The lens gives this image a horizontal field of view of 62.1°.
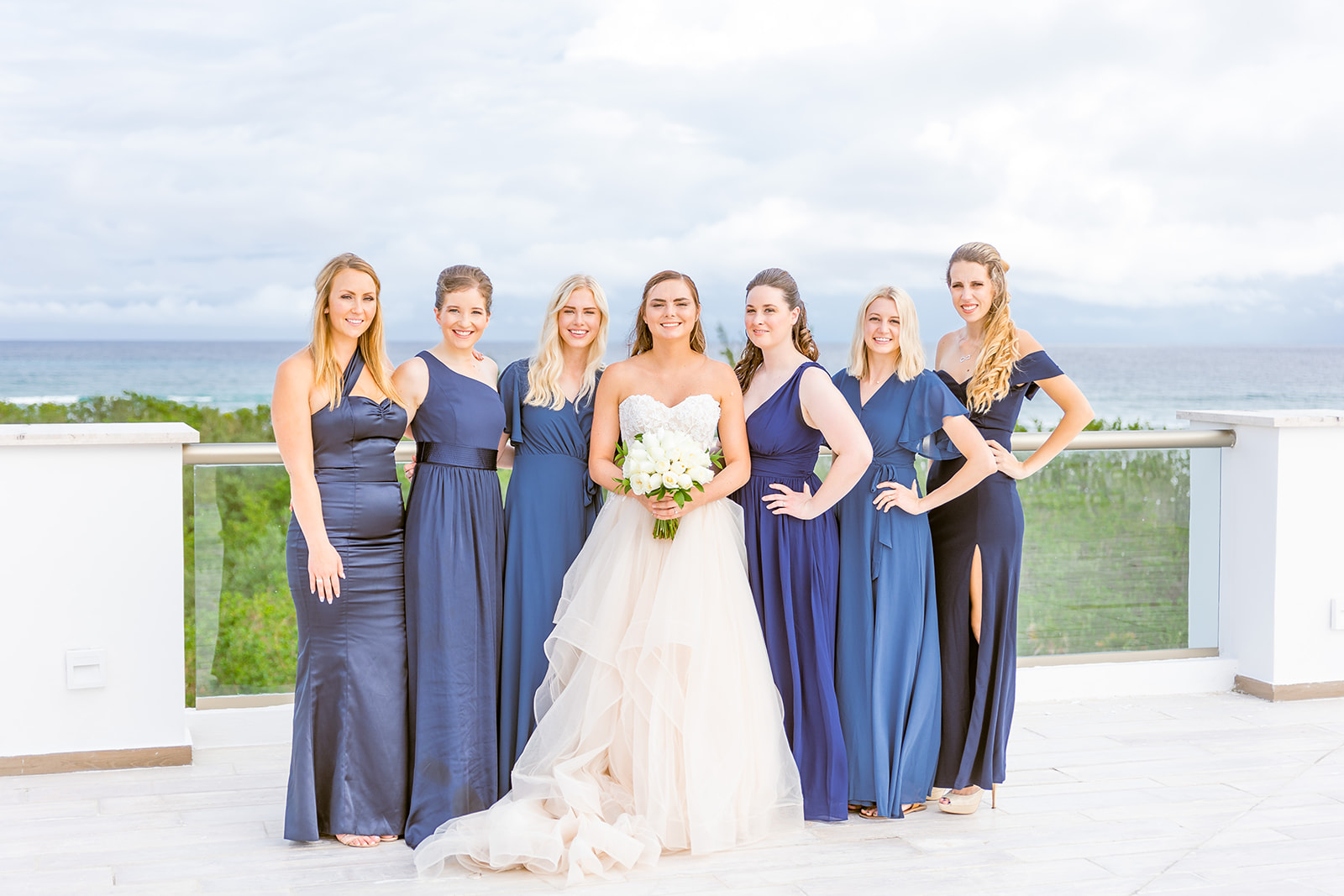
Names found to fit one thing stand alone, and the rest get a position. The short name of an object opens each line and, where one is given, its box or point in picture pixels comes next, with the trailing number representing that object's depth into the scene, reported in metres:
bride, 3.41
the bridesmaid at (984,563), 3.81
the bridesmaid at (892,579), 3.73
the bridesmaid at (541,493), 3.72
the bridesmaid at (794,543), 3.71
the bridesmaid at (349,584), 3.51
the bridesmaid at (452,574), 3.62
